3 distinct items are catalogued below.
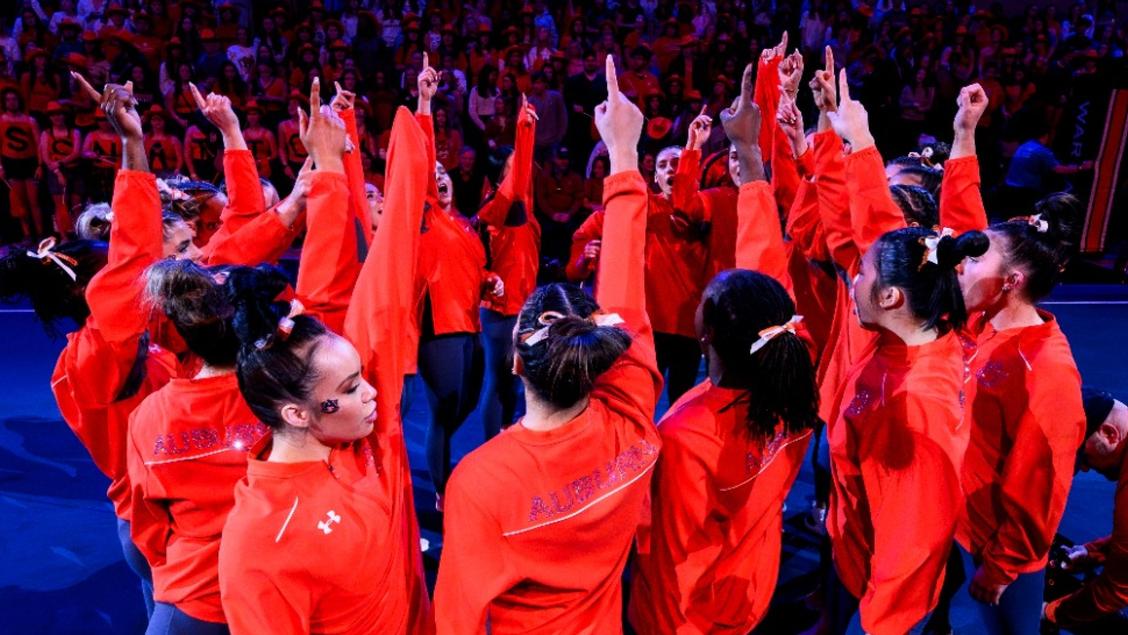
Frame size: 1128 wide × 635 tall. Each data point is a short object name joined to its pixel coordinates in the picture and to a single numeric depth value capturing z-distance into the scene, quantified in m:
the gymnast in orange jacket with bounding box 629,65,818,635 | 2.04
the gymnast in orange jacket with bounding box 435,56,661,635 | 1.80
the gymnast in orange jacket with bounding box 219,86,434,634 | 1.72
